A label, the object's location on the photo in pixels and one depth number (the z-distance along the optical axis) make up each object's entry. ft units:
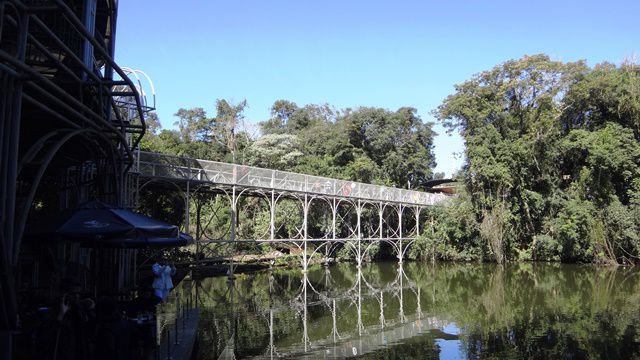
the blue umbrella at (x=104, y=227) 19.71
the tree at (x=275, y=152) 130.93
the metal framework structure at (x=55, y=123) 14.97
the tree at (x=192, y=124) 157.58
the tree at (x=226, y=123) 151.61
